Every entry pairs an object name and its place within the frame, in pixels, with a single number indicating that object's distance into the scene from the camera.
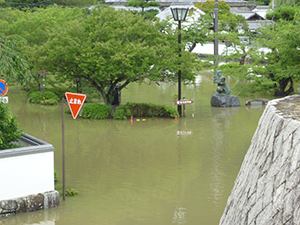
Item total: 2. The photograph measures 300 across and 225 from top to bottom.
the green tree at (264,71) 29.53
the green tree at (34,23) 30.09
